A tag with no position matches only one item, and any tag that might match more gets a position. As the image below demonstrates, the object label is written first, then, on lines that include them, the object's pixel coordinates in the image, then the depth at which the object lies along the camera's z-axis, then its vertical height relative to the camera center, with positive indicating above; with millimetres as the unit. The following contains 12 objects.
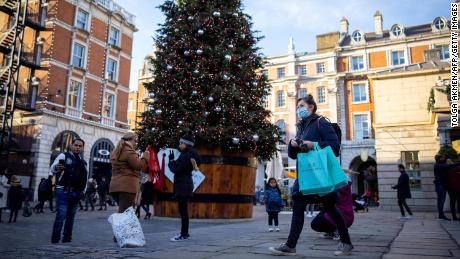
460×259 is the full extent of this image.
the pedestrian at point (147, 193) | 11781 -105
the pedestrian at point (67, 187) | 5916 +19
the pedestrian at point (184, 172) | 6238 +321
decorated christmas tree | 10914 +3364
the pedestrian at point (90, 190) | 17125 -68
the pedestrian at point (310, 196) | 4238 -28
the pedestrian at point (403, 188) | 12056 +222
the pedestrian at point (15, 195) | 10639 -236
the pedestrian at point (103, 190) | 17812 -56
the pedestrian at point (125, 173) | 5617 +261
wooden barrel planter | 10602 +39
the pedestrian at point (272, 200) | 8141 -178
